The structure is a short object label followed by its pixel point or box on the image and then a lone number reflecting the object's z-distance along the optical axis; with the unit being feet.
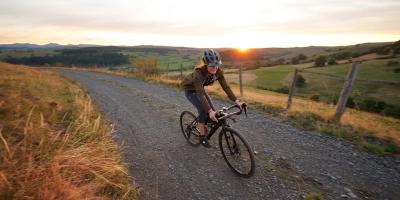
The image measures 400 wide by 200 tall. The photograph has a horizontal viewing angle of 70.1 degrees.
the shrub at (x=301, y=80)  117.05
